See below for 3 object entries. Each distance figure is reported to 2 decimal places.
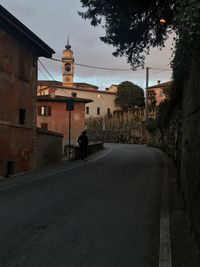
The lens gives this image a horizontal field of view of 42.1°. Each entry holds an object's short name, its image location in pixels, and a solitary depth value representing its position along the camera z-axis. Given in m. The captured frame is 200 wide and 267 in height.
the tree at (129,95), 51.61
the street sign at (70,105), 14.20
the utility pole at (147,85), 31.03
